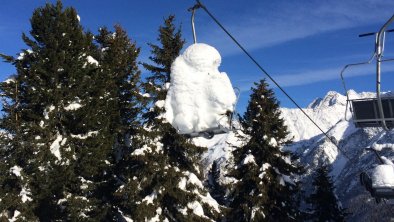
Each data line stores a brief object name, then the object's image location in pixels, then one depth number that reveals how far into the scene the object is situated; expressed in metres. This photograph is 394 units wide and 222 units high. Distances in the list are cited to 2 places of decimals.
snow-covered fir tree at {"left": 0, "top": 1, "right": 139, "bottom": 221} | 18.12
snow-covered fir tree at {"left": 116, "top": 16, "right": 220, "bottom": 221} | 18.97
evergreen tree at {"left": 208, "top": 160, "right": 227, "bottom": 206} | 38.24
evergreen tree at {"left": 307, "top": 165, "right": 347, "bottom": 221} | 30.55
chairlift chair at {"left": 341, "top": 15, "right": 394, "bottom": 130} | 9.83
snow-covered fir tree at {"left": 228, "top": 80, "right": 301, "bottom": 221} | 23.72
